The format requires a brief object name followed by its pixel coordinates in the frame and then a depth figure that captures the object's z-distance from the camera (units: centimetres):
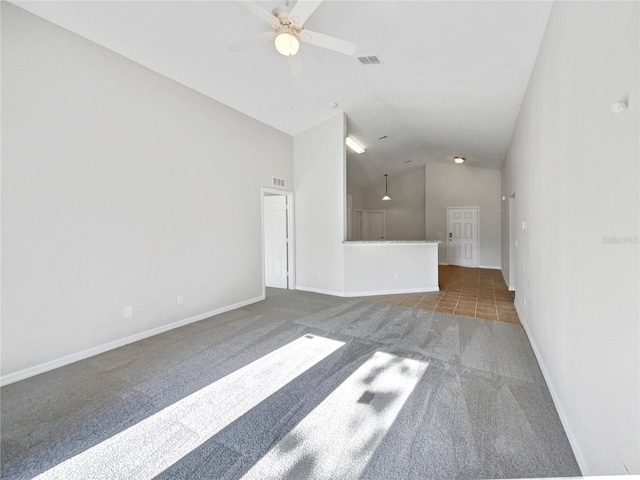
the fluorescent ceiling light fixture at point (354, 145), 625
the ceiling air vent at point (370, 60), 338
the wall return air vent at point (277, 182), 526
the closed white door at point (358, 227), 1025
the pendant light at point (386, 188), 967
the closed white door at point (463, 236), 860
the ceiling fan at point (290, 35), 214
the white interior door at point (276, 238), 586
